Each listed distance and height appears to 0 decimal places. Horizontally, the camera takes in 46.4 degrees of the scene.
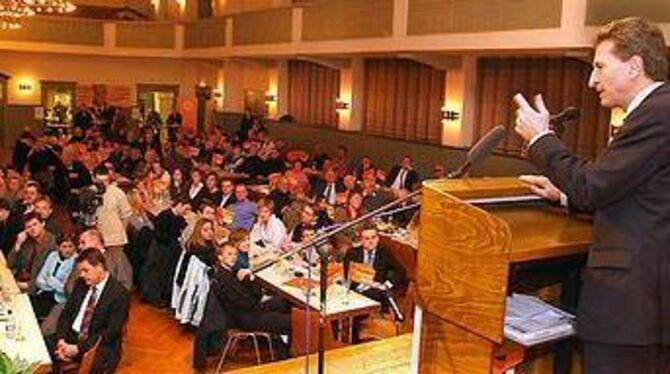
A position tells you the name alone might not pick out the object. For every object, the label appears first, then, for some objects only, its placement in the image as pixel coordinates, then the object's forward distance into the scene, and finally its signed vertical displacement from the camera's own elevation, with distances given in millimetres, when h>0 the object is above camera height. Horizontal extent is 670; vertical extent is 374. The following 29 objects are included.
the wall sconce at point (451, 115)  14914 -397
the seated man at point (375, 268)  7488 -1827
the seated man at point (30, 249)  7922 -1725
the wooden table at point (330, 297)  6820 -1883
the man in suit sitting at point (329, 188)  12348 -1609
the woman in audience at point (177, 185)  11791 -1577
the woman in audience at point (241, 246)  7484 -1612
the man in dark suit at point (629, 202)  2135 -279
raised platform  4141 -1479
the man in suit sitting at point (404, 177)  13211 -1446
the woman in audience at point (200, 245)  7867 -1639
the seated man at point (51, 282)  7246 -1879
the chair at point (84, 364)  5684 -2075
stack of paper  2434 -713
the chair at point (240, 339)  7129 -2398
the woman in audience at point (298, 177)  12359 -1444
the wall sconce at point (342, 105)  18527 -341
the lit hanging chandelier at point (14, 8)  16672 +1521
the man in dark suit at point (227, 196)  10836 -1523
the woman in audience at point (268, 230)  9117 -1664
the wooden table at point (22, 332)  5266 -1838
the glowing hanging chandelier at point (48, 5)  16564 +1616
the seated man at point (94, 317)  6172 -1899
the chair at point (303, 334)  6148 -1959
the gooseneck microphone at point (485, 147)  2691 -176
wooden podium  2289 -487
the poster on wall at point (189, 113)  25142 -915
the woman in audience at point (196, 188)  11351 -1536
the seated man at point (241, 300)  7004 -1920
